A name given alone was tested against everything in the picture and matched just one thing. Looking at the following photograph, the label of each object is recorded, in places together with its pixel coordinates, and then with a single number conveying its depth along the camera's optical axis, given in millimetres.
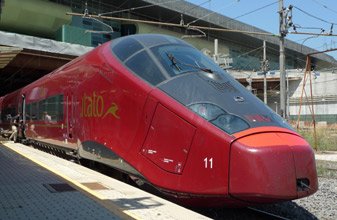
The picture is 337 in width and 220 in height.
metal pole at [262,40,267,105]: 37844
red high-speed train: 6016
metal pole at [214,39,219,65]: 22469
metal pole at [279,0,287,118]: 21052
